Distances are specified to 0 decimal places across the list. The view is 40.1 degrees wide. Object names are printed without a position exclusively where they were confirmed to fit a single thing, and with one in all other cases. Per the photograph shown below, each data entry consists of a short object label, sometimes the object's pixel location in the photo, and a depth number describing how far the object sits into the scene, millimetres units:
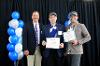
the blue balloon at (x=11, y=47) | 3151
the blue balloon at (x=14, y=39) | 3121
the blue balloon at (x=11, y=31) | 3171
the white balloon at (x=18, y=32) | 3164
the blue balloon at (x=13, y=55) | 3152
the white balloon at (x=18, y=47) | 3139
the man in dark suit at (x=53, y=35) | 2352
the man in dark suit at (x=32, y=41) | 2468
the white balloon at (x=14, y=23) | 3154
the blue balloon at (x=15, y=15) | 3256
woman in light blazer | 2224
